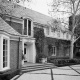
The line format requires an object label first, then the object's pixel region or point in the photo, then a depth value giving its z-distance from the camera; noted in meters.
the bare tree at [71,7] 17.77
